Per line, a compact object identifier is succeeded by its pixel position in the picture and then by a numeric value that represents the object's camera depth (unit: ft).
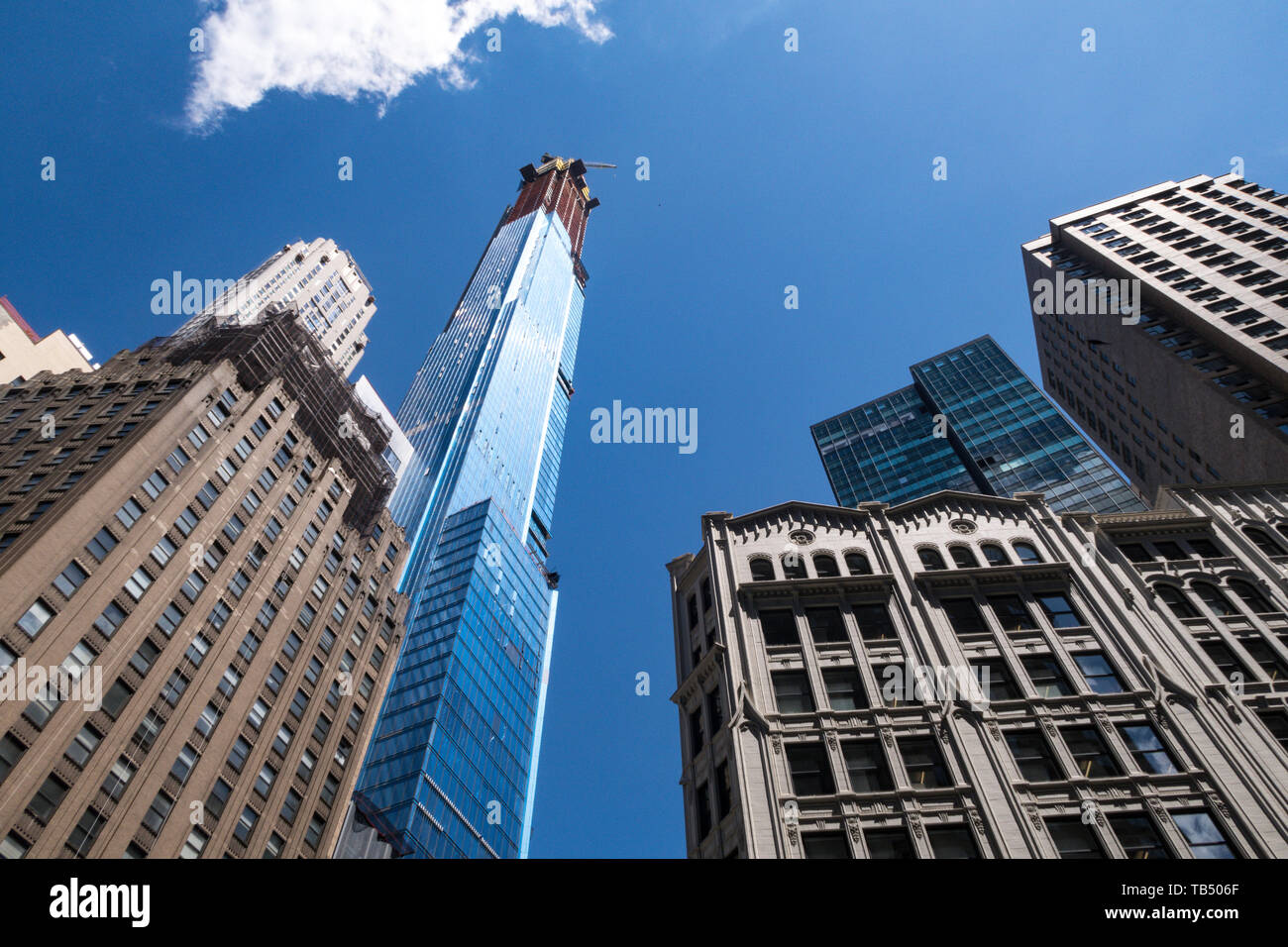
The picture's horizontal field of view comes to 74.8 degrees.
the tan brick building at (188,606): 130.41
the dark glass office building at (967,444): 287.89
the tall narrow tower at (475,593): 263.70
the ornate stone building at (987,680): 81.00
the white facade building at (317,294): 367.66
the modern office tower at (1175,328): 204.54
